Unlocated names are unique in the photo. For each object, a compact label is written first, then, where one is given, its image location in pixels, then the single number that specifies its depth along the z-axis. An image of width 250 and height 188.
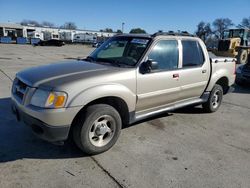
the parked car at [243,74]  9.02
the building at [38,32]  61.52
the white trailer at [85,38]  69.88
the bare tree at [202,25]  74.56
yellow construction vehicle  18.45
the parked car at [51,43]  46.38
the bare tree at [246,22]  67.71
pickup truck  3.05
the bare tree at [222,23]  83.69
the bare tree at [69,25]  110.68
